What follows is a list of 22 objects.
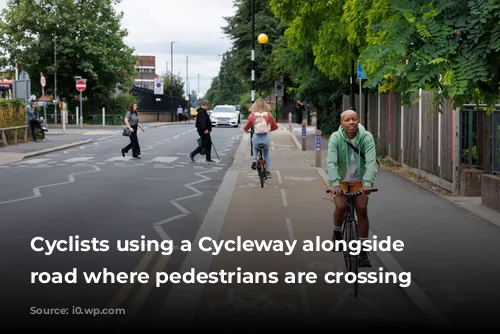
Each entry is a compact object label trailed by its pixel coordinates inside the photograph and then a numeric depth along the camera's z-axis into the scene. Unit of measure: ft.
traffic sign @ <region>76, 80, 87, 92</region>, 169.78
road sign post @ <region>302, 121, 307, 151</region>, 89.86
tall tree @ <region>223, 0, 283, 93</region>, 182.60
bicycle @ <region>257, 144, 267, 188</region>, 53.78
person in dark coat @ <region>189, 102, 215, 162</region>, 76.95
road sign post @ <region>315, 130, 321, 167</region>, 67.89
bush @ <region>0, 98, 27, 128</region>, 105.64
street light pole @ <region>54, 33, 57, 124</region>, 191.21
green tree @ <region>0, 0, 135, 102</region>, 200.54
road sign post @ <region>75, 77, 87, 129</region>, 169.78
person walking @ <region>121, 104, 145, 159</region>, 80.74
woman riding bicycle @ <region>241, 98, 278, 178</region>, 55.83
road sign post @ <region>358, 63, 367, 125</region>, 63.81
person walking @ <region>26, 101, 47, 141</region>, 108.99
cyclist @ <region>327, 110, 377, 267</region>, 25.24
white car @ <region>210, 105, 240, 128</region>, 187.24
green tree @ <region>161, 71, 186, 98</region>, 358.43
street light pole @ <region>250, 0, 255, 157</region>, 97.94
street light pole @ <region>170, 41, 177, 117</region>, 298.97
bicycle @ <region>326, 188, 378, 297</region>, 24.13
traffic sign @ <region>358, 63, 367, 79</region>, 63.81
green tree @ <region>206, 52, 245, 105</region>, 555.00
